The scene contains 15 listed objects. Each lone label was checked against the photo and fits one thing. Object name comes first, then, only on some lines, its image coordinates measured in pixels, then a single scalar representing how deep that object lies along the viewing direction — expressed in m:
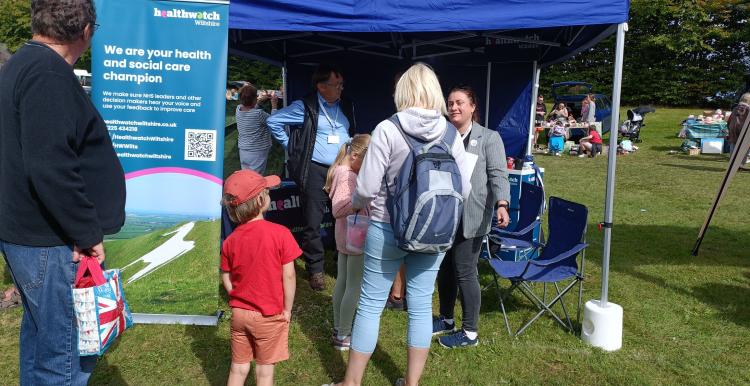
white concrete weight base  3.29
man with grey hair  1.60
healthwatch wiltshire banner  3.22
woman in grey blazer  3.17
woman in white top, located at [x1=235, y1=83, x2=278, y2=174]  5.16
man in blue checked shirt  4.16
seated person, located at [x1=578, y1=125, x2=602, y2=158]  13.41
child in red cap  2.31
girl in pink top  3.02
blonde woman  2.36
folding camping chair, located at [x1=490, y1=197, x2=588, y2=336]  3.46
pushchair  15.68
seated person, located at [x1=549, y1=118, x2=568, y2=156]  14.04
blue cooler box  4.61
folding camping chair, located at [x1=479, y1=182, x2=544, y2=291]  4.23
